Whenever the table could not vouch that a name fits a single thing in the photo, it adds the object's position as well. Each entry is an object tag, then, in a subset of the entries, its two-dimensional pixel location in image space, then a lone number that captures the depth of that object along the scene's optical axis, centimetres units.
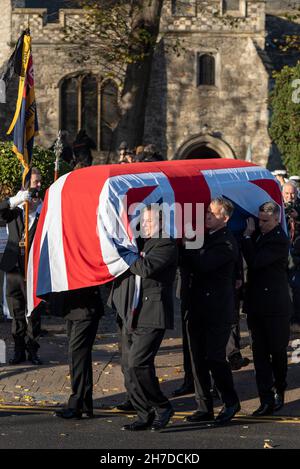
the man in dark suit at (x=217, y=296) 1862
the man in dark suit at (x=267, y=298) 1949
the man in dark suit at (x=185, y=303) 1904
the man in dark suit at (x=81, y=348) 1910
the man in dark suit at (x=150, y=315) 1798
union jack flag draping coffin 1899
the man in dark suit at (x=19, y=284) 2350
